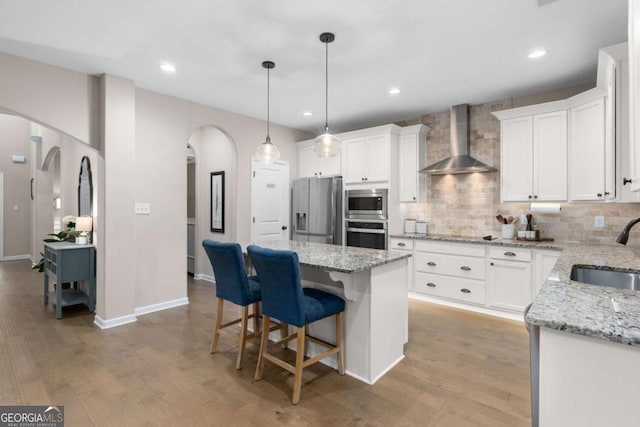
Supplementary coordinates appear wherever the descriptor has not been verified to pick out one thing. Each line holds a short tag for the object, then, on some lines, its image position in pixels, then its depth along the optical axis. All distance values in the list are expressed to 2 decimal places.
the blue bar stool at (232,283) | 2.40
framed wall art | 5.10
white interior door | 4.92
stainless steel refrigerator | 4.85
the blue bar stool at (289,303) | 2.00
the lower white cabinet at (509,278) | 3.44
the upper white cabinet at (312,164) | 5.09
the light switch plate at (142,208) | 3.67
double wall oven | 4.54
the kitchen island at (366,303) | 2.25
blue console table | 3.48
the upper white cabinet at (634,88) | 1.17
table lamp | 3.99
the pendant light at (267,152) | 3.12
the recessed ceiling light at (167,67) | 3.08
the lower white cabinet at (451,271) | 3.77
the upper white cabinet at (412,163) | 4.55
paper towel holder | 3.64
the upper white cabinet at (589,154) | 3.04
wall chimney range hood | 4.16
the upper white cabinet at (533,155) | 3.45
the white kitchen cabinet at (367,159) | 4.54
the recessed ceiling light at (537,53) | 2.78
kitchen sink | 1.82
